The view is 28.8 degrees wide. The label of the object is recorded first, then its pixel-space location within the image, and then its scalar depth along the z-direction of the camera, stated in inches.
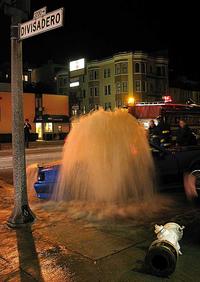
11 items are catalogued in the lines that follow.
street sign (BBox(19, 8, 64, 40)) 242.5
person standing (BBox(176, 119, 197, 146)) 432.5
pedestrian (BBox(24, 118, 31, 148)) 964.9
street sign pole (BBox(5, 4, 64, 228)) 249.3
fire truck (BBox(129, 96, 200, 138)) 792.4
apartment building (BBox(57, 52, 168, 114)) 2285.9
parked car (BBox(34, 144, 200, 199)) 315.0
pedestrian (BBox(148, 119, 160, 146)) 547.8
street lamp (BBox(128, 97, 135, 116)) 843.8
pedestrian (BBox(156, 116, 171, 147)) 564.3
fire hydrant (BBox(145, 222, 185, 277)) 171.7
